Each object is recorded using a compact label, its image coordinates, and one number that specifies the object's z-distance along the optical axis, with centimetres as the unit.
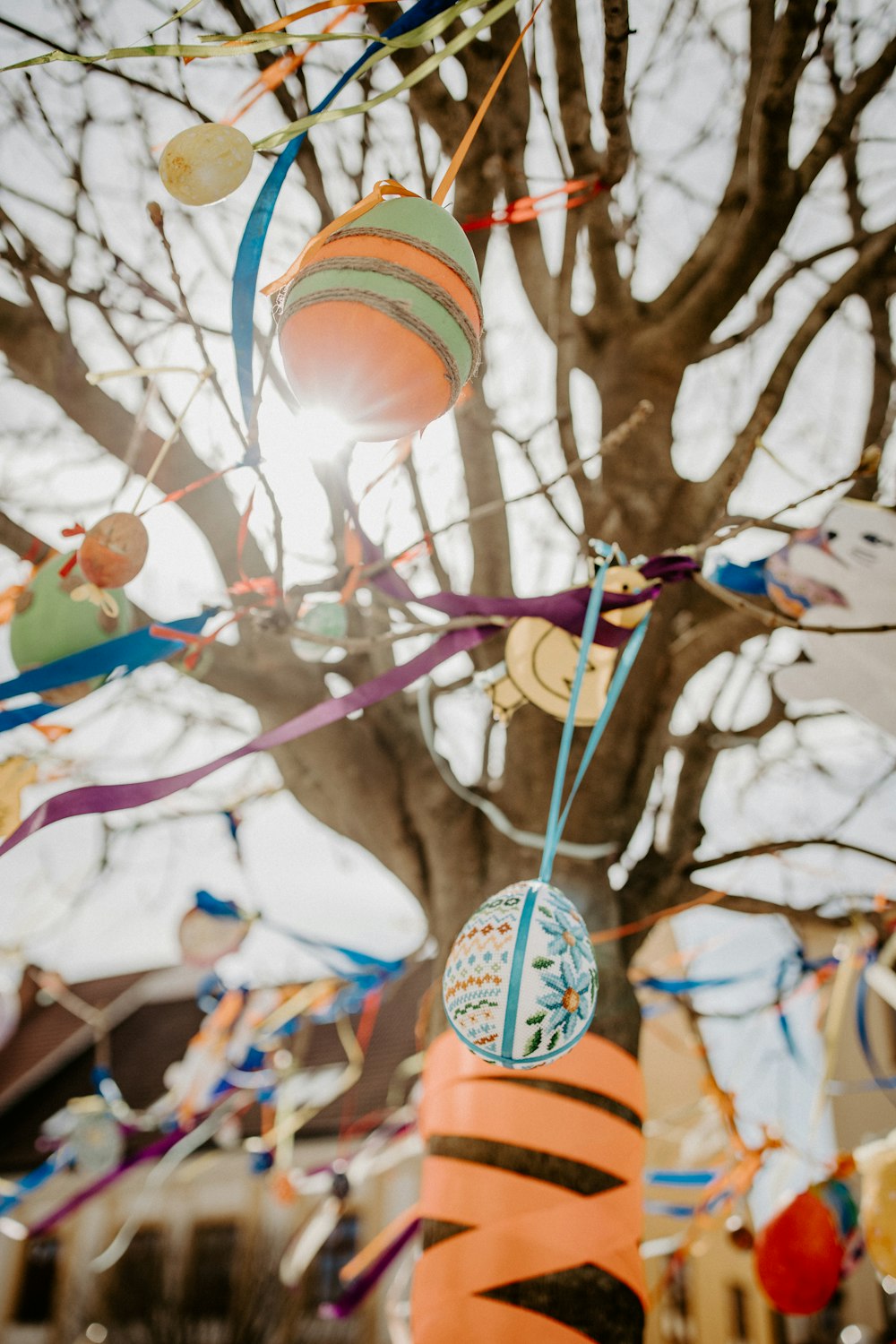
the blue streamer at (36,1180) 310
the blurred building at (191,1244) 632
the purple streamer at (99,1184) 122
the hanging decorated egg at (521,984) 50
